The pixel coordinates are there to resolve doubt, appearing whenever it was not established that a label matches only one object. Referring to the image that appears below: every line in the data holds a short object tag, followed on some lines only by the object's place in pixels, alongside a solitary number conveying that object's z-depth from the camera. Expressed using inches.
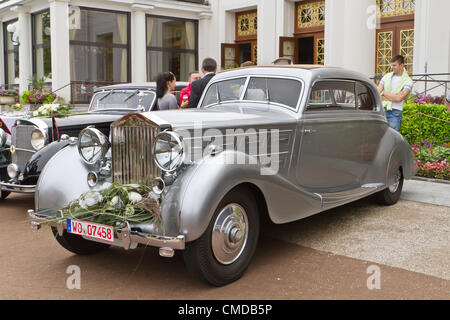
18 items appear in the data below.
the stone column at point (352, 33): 506.3
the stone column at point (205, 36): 706.6
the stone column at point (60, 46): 598.5
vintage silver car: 127.1
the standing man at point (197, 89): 240.1
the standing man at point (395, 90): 277.0
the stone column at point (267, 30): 601.0
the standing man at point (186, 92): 273.7
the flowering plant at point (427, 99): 398.2
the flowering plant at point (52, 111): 253.6
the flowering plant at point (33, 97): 496.7
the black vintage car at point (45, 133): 215.1
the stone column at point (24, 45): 682.8
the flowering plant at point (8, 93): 677.3
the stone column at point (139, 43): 661.9
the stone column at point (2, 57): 807.7
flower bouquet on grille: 129.0
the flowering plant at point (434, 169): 276.7
